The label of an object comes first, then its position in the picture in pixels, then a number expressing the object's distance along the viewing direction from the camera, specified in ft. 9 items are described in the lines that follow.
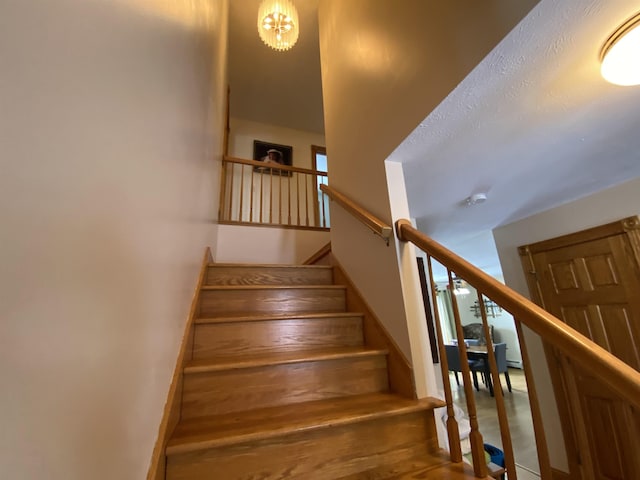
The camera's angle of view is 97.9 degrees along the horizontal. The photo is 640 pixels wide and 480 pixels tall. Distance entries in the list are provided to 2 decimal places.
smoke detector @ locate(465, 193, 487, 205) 6.33
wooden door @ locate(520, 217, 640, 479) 6.09
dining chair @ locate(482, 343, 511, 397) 16.60
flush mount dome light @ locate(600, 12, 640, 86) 2.60
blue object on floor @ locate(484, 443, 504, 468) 6.93
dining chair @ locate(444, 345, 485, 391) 16.53
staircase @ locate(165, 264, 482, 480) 3.13
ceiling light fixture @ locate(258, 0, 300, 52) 8.14
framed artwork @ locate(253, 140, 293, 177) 14.01
